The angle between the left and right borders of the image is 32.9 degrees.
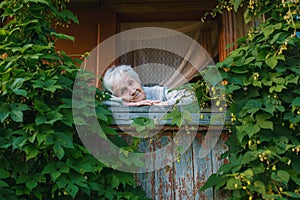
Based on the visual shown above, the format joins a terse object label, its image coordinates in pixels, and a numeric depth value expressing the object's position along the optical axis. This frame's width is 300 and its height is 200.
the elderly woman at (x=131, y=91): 2.88
